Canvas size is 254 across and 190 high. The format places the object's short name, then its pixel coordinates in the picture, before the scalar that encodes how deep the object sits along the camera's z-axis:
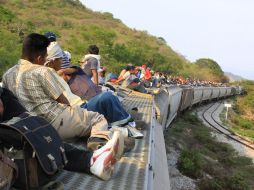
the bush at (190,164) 10.66
